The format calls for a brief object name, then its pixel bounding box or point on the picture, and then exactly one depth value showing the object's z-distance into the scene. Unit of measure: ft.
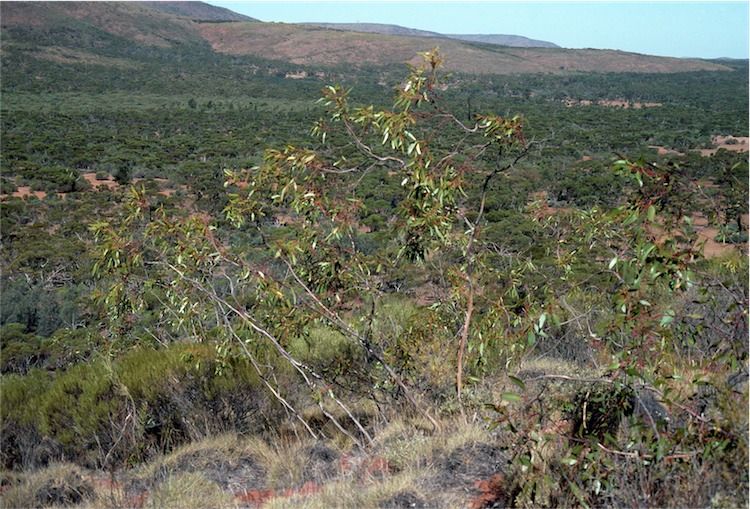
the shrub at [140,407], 17.85
